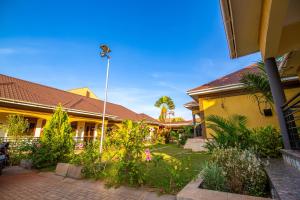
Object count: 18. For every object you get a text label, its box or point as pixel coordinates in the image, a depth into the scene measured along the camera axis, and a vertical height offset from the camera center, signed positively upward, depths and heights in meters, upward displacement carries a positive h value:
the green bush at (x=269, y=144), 5.65 -0.21
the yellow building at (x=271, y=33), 3.25 +2.72
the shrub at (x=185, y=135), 16.58 +0.33
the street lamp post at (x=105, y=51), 9.78 +5.52
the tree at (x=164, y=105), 35.16 +7.53
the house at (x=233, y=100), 8.51 +2.38
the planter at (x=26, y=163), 6.80 -1.14
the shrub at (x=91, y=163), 5.29 -0.87
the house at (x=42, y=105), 10.13 +2.38
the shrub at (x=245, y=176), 3.18 -0.80
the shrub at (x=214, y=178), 3.24 -0.85
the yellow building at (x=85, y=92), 23.12 +7.03
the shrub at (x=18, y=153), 7.18 -0.77
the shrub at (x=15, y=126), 8.38 +0.63
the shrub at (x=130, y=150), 4.32 -0.35
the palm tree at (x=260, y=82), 6.39 +2.39
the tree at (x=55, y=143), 6.92 -0.23
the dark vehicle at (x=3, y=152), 5.42 -0.57
